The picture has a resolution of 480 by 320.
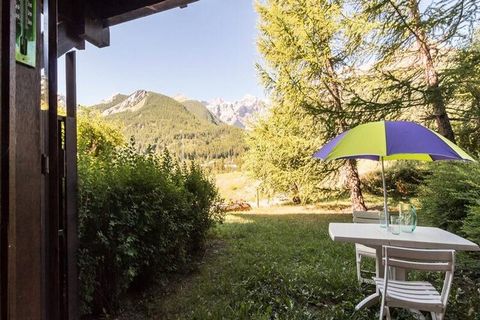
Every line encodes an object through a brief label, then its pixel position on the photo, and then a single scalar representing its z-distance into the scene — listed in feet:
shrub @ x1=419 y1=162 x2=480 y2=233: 13.16
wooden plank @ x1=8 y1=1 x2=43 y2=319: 2.39
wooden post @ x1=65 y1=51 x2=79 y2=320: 5.97
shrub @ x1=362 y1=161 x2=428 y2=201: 35.59
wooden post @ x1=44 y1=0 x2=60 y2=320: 3.64
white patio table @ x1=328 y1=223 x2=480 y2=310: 9.02
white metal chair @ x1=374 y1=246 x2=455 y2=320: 7.51
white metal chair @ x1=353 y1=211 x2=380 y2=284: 12.26
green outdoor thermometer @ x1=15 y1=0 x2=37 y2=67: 2.75
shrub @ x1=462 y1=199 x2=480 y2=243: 11.23
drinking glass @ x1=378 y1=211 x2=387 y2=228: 11.89
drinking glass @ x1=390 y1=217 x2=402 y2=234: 10.62
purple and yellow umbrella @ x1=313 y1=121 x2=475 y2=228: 9.37
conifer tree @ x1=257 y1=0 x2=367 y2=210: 27.55
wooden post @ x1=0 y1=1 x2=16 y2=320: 2.25
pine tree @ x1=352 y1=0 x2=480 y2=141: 18.52
